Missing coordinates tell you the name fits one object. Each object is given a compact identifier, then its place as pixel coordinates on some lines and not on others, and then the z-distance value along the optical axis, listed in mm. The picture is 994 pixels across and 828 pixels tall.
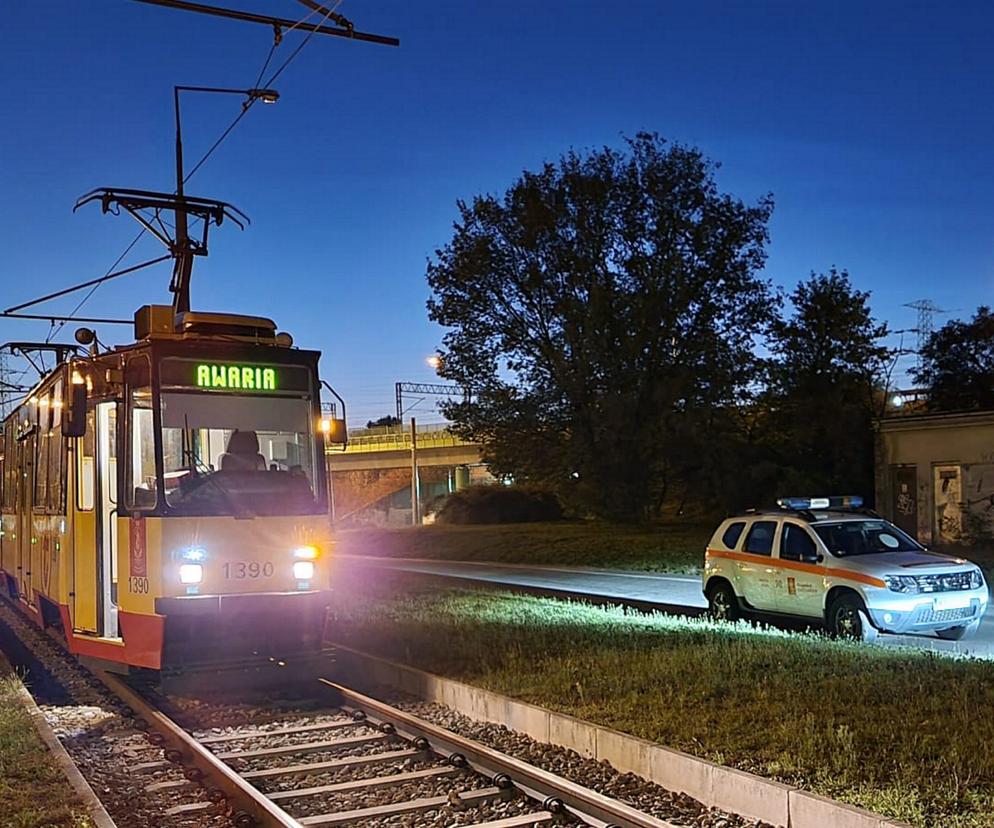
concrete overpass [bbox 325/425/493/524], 72000
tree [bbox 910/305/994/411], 39219
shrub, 53875
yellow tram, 10453
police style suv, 13281
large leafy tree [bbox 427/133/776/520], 37250
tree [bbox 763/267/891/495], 36188
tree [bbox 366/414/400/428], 113800
